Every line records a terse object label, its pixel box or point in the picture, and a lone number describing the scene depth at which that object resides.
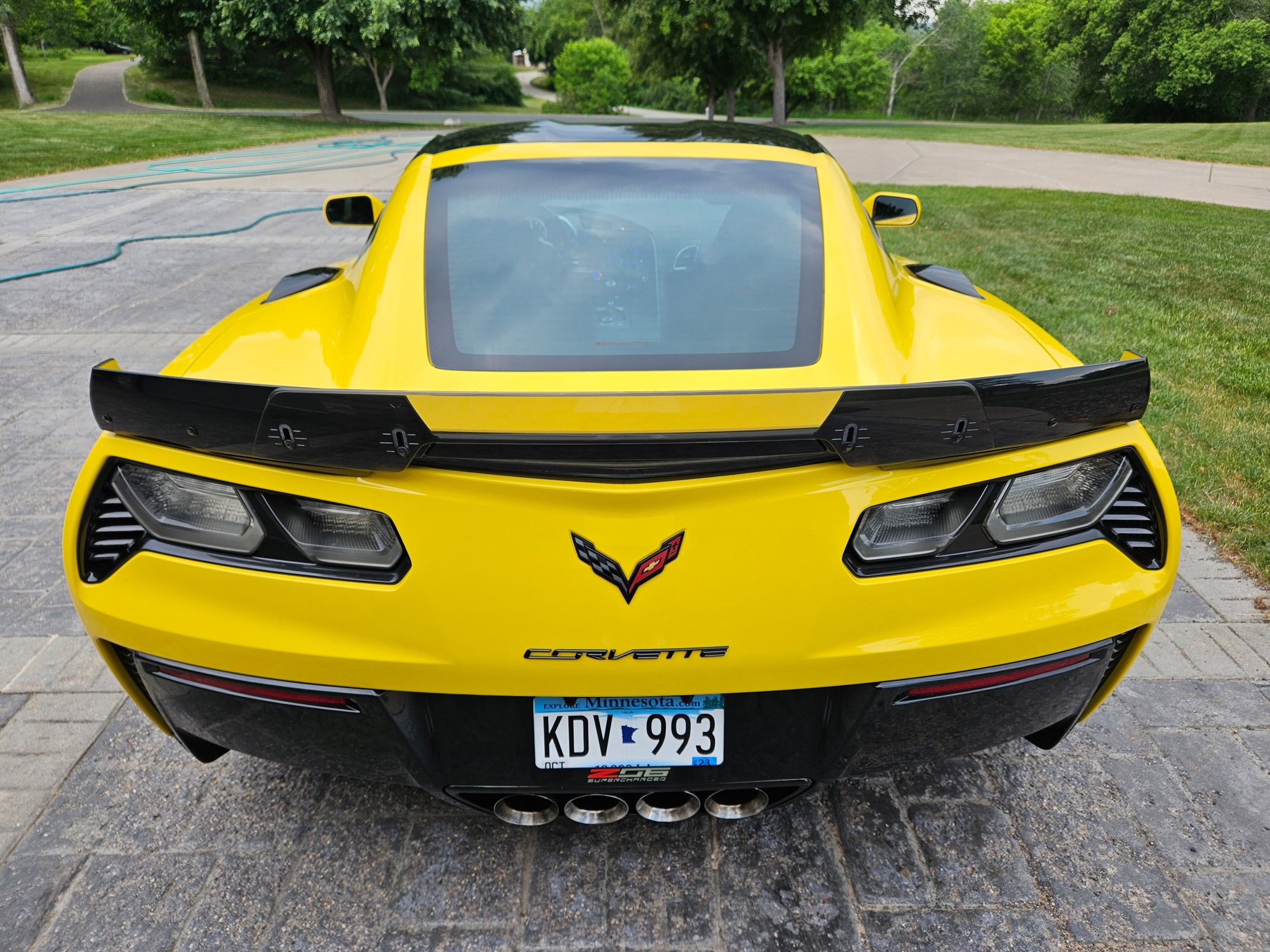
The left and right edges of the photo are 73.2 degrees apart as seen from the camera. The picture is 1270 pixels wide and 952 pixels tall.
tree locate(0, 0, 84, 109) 33.91
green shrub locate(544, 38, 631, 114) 56.12
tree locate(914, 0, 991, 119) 73.25
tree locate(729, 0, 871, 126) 30.92
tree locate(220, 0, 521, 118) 24.16
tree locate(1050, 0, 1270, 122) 43.94
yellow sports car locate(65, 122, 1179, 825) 1.39
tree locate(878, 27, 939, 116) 74.06
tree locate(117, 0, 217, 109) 26.41
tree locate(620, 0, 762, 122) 31.42
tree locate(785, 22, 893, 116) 58.50
